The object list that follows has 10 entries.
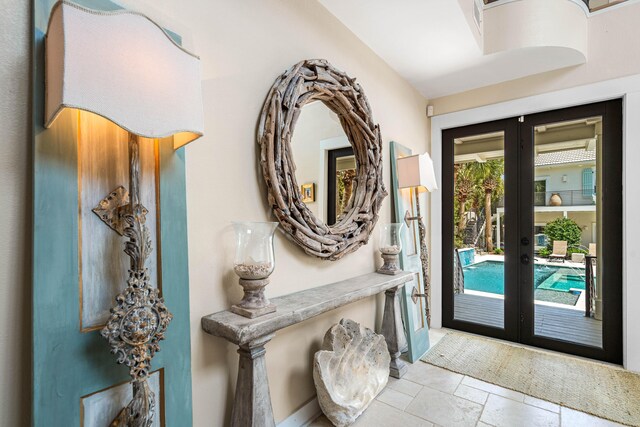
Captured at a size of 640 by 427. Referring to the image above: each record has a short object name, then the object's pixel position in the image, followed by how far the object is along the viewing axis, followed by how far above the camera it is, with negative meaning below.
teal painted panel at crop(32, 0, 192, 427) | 0.91 -0.21
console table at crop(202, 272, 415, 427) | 1.30 -0.51
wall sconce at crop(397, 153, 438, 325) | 2.77 +0.31
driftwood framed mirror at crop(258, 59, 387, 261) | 1.70 +0.33
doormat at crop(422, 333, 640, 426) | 2.16 -1.33
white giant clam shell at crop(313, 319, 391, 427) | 1.85 -1.04
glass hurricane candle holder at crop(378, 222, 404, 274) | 2.56 -0.27
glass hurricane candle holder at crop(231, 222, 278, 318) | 1.42 -0.22
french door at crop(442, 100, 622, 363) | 2.86 -0.18
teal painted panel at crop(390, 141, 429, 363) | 2.81 -0.53
